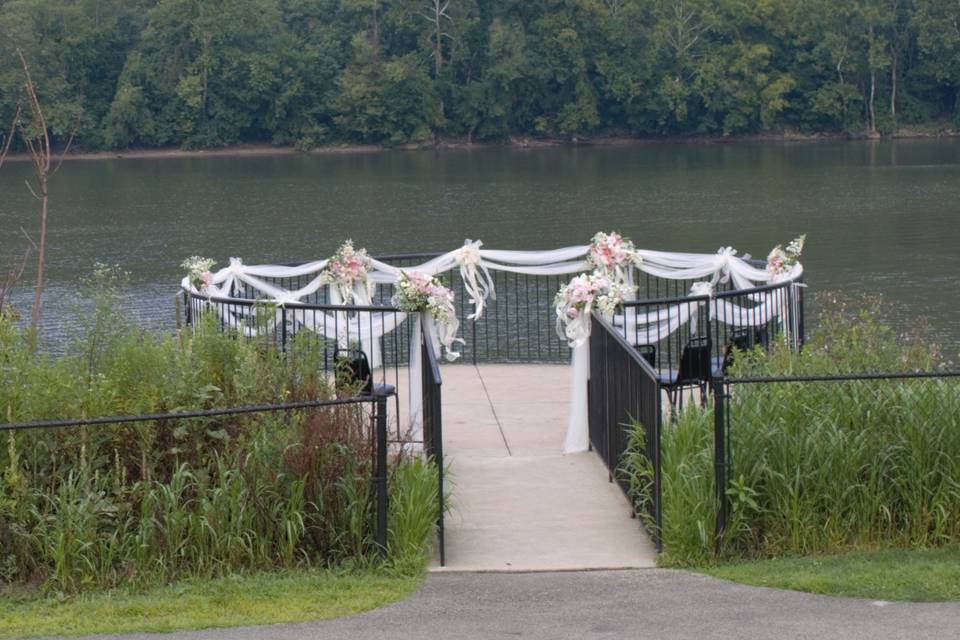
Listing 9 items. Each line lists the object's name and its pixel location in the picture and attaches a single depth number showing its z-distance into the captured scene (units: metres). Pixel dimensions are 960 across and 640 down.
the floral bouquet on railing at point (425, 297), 11.34
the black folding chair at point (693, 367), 11.29
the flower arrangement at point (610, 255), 13.82
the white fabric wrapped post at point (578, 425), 11.17
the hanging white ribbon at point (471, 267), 14.48
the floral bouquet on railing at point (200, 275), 13.88
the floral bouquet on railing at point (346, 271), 14.30
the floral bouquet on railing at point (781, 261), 14.02
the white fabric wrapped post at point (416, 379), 11.33
